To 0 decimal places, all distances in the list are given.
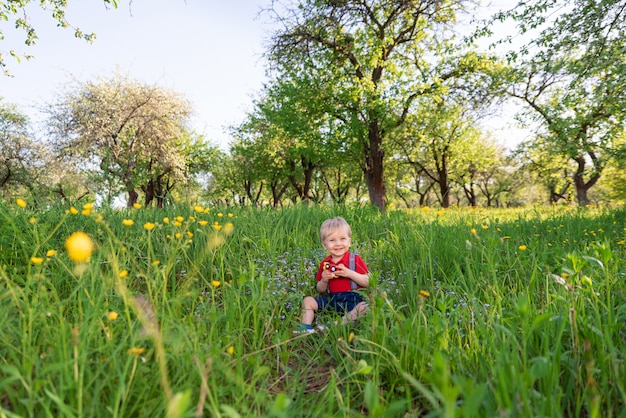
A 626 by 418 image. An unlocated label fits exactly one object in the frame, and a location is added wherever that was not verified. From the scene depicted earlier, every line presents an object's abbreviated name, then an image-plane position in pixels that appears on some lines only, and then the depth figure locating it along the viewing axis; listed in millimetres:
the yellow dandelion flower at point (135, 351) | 1312
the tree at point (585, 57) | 6953
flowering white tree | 22203
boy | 3230
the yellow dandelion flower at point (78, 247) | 1128
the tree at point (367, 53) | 12977
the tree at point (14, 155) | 26672
